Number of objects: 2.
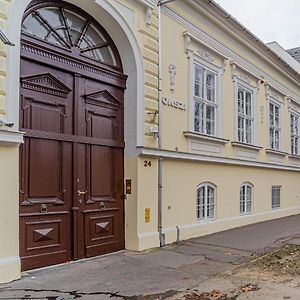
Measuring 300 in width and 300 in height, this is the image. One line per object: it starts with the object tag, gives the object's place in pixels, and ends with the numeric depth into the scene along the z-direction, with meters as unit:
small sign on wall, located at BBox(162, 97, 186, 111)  9.30
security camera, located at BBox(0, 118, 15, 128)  5.86
